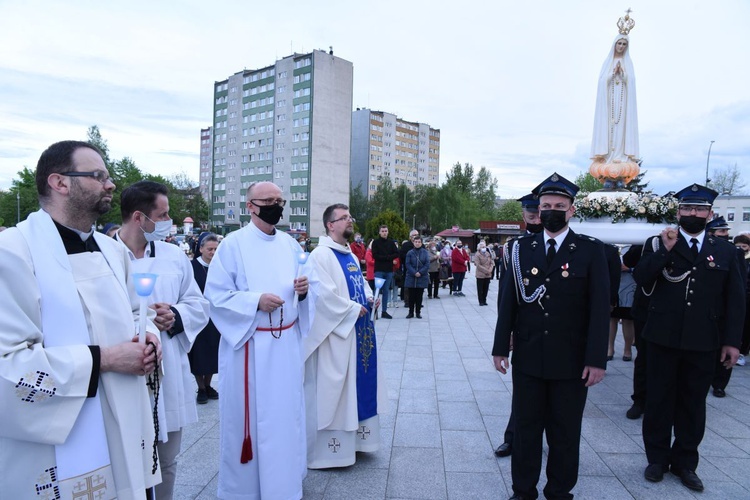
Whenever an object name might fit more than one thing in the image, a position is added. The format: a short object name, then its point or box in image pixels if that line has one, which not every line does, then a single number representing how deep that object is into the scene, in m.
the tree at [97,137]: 60.62
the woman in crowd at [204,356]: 5.90
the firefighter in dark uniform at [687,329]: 3.94
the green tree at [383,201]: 76.88
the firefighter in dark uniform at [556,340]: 3.31
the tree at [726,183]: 49.53
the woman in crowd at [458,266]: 17.30
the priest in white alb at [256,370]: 3.44
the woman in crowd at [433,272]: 16.19
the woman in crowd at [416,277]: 12.59
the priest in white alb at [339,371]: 4.20
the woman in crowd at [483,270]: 14.67
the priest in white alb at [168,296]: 3.13
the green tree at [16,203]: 53.97
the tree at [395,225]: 37.84
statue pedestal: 6.12
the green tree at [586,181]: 65.12
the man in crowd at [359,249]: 13.04
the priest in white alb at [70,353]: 1.78
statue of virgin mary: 8.23
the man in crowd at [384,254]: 12.35
